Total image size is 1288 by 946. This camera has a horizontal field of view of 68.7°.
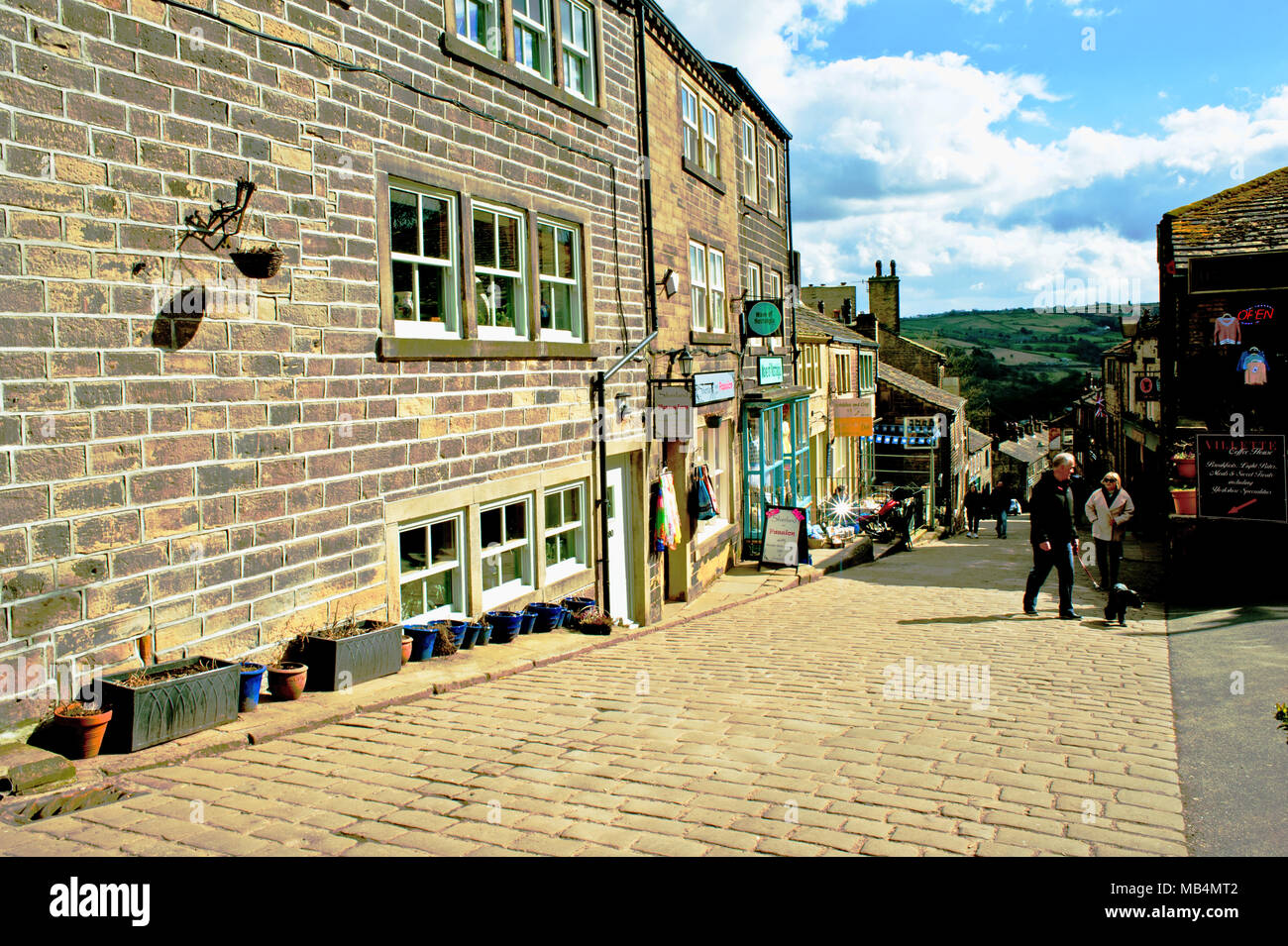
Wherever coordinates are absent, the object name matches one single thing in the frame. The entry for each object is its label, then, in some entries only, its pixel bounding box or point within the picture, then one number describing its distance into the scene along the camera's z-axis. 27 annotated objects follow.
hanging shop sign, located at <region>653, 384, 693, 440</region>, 14.28
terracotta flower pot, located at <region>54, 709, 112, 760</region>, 5.32
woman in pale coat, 12.74
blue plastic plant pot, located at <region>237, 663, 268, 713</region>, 6.42
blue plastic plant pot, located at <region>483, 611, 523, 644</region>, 9.73
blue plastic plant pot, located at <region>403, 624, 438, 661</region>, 8.45
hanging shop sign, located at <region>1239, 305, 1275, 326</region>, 17.62
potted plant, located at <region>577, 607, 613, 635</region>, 10.99
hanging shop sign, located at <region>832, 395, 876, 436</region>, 31.50
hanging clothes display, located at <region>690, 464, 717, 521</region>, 16.33
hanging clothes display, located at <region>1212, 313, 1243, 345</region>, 17.81
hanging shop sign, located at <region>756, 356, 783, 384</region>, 19.95
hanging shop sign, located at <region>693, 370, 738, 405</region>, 14.80
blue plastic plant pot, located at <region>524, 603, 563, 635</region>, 10.58
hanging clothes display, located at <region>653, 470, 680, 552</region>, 14.11
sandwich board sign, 18.50
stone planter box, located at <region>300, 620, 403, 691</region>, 7.19
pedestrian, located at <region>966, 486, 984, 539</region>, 34.59
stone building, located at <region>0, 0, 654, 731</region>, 5.62
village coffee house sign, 15.20
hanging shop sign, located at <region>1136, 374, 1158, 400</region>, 26.13
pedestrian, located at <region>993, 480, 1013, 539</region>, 30.86
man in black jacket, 11.88
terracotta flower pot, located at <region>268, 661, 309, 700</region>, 6.75
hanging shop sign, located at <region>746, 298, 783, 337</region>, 18.67
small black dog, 11.84
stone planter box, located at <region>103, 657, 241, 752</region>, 5.50
